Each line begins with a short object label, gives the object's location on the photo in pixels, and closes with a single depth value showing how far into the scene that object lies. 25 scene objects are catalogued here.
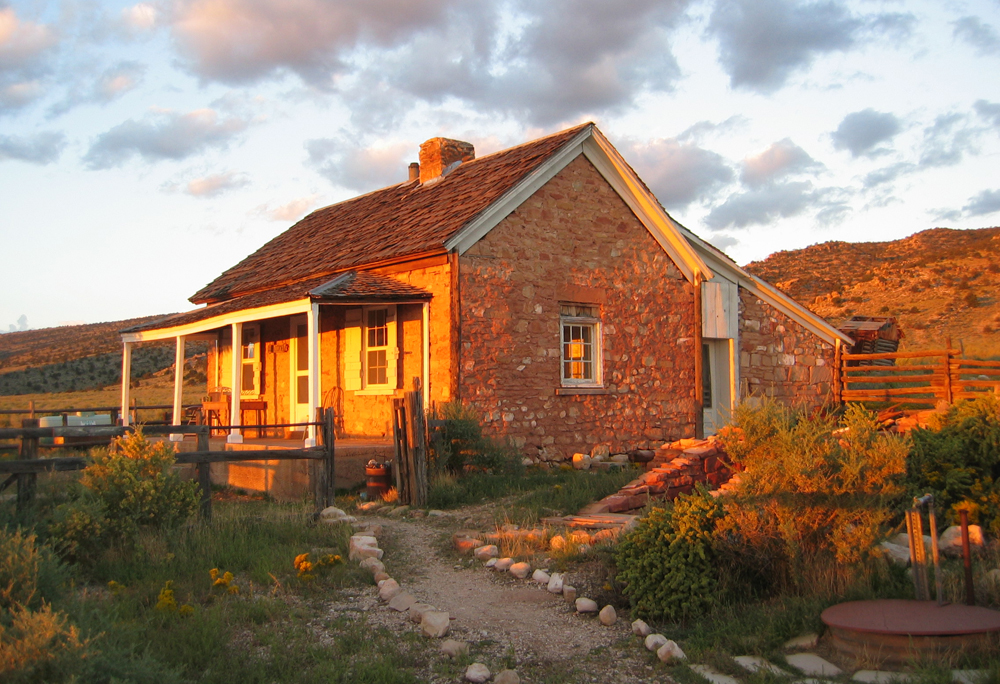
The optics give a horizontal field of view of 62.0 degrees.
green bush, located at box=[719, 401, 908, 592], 5.99
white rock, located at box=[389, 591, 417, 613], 6.04
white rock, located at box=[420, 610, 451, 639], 5.55
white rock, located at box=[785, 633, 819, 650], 5.19
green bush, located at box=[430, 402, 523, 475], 11.33
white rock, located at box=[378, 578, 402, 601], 6.27
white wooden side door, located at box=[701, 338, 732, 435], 16.27
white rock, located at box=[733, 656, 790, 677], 4.82
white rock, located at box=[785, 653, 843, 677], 4.79
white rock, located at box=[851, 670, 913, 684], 4.52
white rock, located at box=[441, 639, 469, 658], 5.24
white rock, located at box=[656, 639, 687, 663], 5.11
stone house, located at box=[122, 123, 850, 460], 12.57
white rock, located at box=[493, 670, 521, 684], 4.77
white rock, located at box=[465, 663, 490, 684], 4.86
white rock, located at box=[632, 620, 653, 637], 5.61
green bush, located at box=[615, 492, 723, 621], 5.86
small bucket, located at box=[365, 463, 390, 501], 11.02
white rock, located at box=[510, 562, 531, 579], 6.95
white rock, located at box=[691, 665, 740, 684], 4.76
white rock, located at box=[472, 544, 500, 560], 7.52
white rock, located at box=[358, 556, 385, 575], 6.88
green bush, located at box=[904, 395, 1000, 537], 7.26
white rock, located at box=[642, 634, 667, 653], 5.33
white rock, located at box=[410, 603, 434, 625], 5.80
